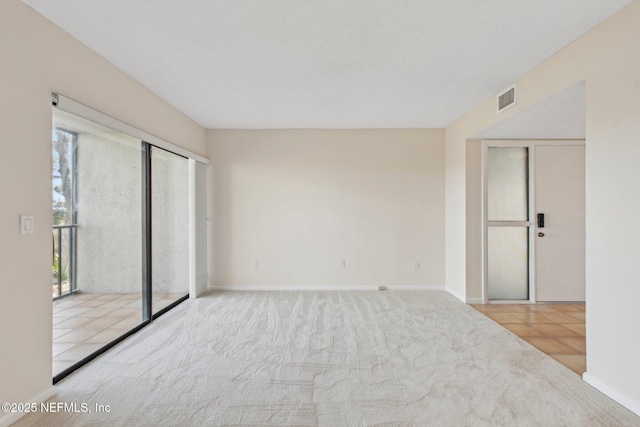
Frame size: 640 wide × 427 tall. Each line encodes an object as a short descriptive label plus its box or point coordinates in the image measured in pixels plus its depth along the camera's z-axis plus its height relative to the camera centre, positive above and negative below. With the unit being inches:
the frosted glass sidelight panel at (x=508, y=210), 170.4 +0.4
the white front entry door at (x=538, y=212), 167.8 -0.9
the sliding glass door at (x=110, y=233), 134.6 -10.2
